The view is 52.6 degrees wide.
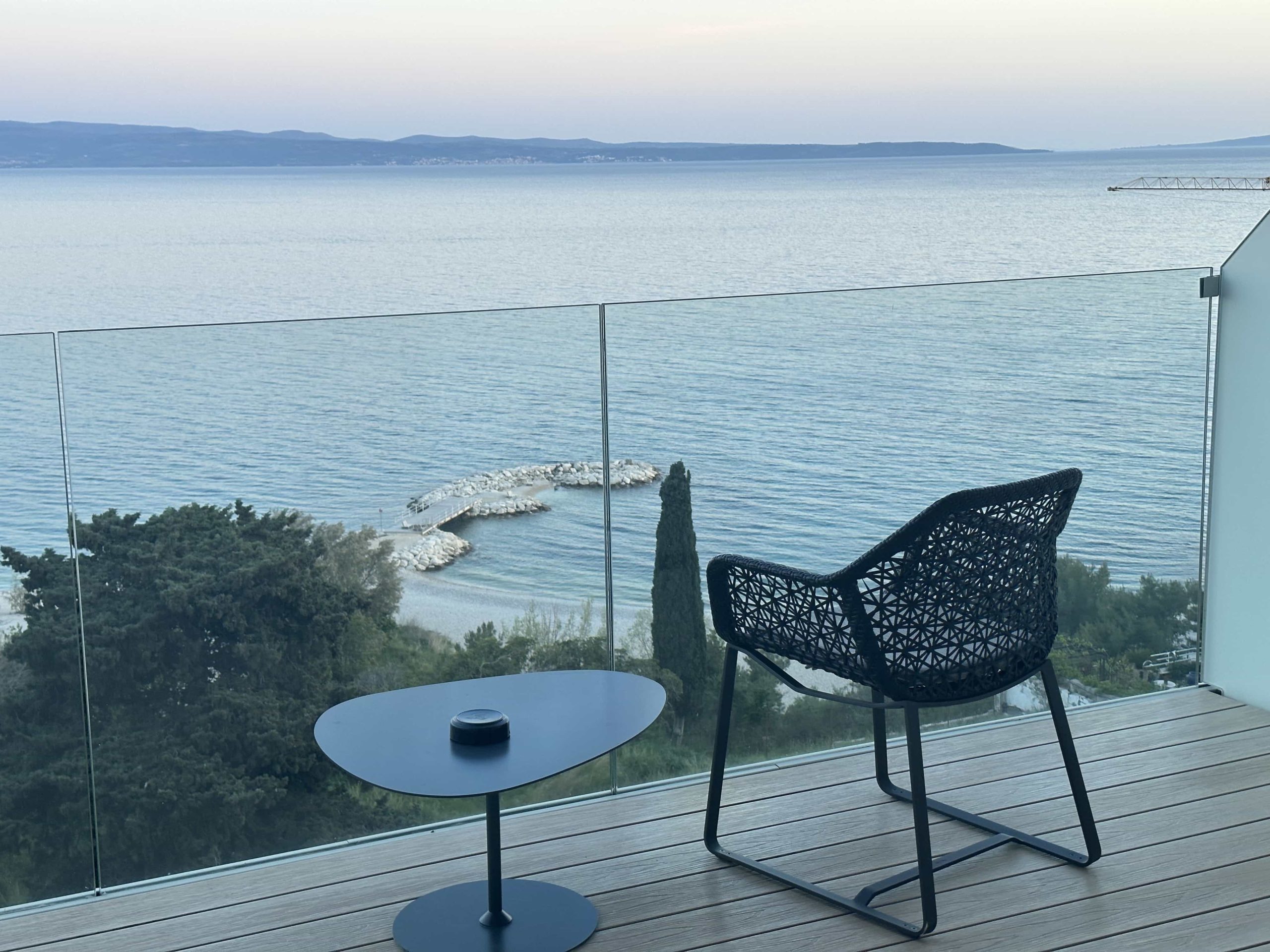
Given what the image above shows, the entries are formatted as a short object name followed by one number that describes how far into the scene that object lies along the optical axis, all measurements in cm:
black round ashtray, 215
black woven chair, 221
